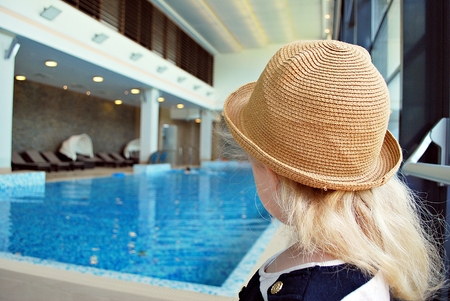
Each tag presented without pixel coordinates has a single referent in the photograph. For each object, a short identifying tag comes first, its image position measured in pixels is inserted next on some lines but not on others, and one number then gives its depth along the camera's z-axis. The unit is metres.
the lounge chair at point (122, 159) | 15.57
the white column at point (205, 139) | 19.53
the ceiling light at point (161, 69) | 12.67
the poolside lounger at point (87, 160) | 13.23
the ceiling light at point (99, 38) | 8.88
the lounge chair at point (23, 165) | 10.26
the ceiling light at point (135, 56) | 10.80
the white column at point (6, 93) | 6.72
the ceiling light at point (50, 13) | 7.24
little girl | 0.65
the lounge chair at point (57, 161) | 11.50
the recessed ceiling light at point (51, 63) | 9.11
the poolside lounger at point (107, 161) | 14.91
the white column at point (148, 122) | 12.92
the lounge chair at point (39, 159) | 11.04
